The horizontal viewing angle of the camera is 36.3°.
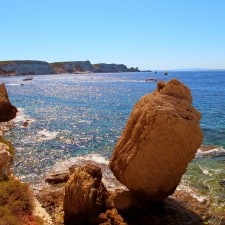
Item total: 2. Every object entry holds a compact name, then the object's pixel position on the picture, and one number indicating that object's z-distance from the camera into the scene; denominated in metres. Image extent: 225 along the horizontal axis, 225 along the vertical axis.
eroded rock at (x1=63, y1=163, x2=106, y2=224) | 16.66
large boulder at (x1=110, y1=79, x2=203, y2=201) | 17.31
